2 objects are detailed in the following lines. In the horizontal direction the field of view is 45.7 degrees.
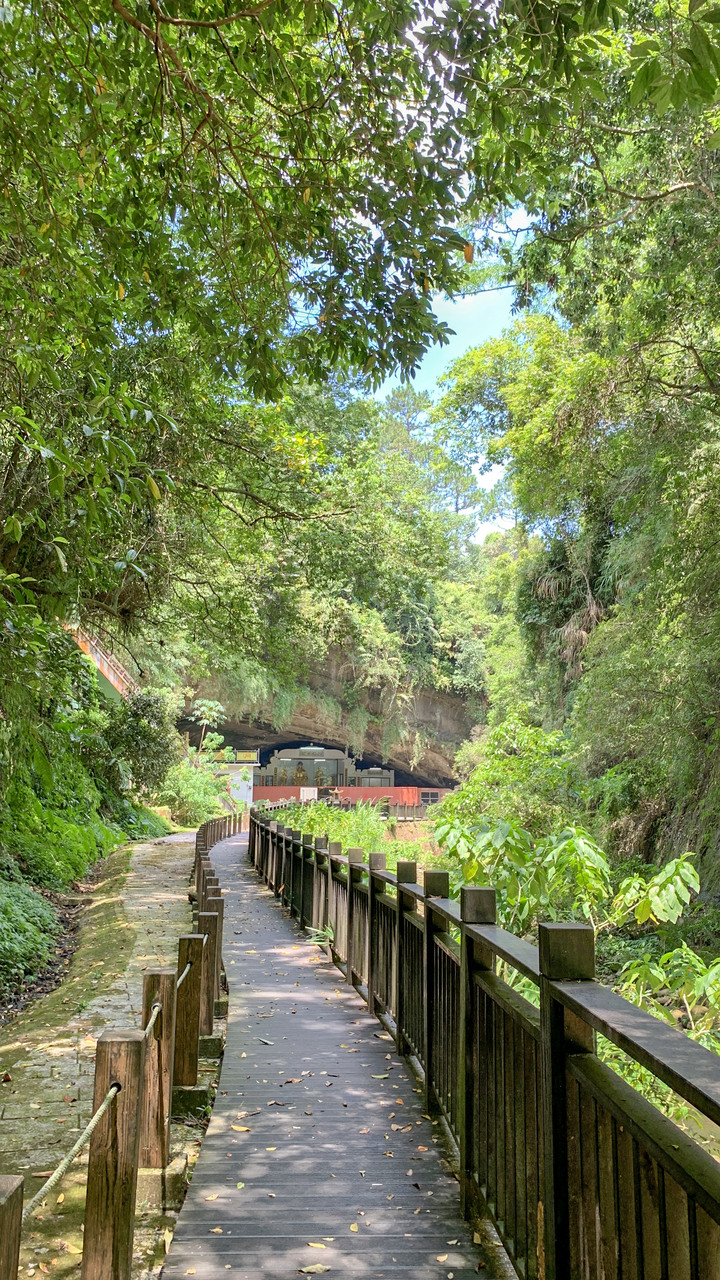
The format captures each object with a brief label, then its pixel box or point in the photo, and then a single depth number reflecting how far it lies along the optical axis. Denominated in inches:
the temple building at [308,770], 1684.3
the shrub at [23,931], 311.6
